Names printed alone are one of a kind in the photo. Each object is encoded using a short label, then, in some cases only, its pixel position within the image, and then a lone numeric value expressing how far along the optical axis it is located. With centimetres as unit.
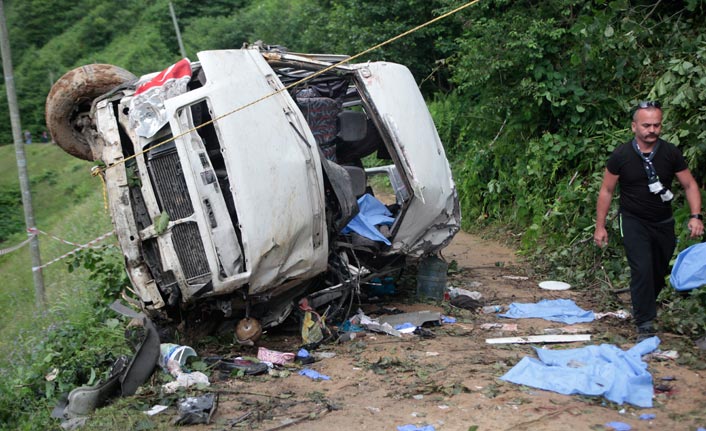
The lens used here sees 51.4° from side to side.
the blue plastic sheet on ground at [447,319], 654
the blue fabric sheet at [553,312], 634
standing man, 532
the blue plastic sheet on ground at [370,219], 651
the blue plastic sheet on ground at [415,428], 412
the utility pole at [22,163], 1032
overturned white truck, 543
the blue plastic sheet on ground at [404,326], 627
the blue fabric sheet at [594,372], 439
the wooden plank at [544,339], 564
